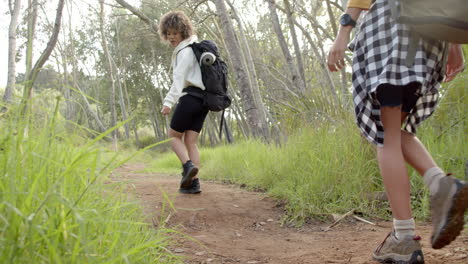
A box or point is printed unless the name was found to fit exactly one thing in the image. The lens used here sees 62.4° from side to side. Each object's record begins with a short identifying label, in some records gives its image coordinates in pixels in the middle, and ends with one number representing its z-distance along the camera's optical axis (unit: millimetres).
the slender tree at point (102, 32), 15388
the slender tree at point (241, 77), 6379
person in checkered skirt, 1633
